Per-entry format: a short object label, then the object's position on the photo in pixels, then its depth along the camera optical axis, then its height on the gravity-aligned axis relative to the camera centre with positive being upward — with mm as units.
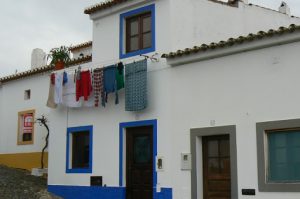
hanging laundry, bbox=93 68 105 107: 13621 +2336
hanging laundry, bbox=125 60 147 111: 12555 +2120
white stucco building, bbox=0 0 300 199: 10094 +1341
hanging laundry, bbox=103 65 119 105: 13172 +2360
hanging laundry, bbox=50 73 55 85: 15203 +2761
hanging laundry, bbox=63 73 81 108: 14539 +2255
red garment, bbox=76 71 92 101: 13961 +2371
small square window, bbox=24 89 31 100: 19766 +3020
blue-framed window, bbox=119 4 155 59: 13180 +3689
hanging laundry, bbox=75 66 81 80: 14195 +2714
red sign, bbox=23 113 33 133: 19359 +1893
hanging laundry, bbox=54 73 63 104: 14805 +2427
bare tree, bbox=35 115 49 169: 18283 +1820
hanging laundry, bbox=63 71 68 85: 14778 +2700
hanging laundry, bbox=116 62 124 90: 13047 +2436
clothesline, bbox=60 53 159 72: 13039 +2969
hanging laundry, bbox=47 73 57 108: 15258 +2264
